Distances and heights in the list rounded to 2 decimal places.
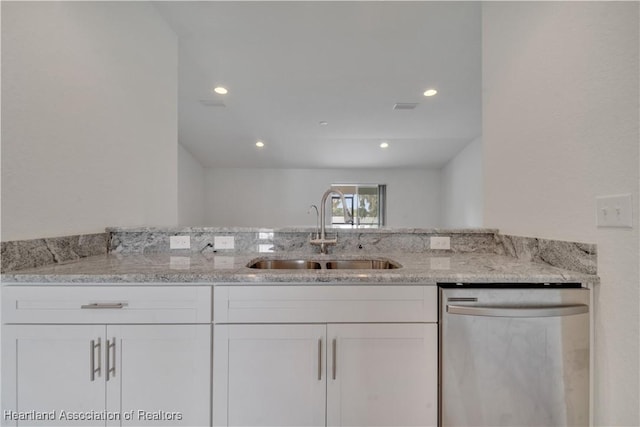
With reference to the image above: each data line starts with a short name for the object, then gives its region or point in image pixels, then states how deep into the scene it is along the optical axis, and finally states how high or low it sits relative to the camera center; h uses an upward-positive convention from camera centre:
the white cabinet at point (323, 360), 1.02 -0.54
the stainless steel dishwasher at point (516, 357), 1.00 -0.52
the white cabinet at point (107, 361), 1.00 -0.54
